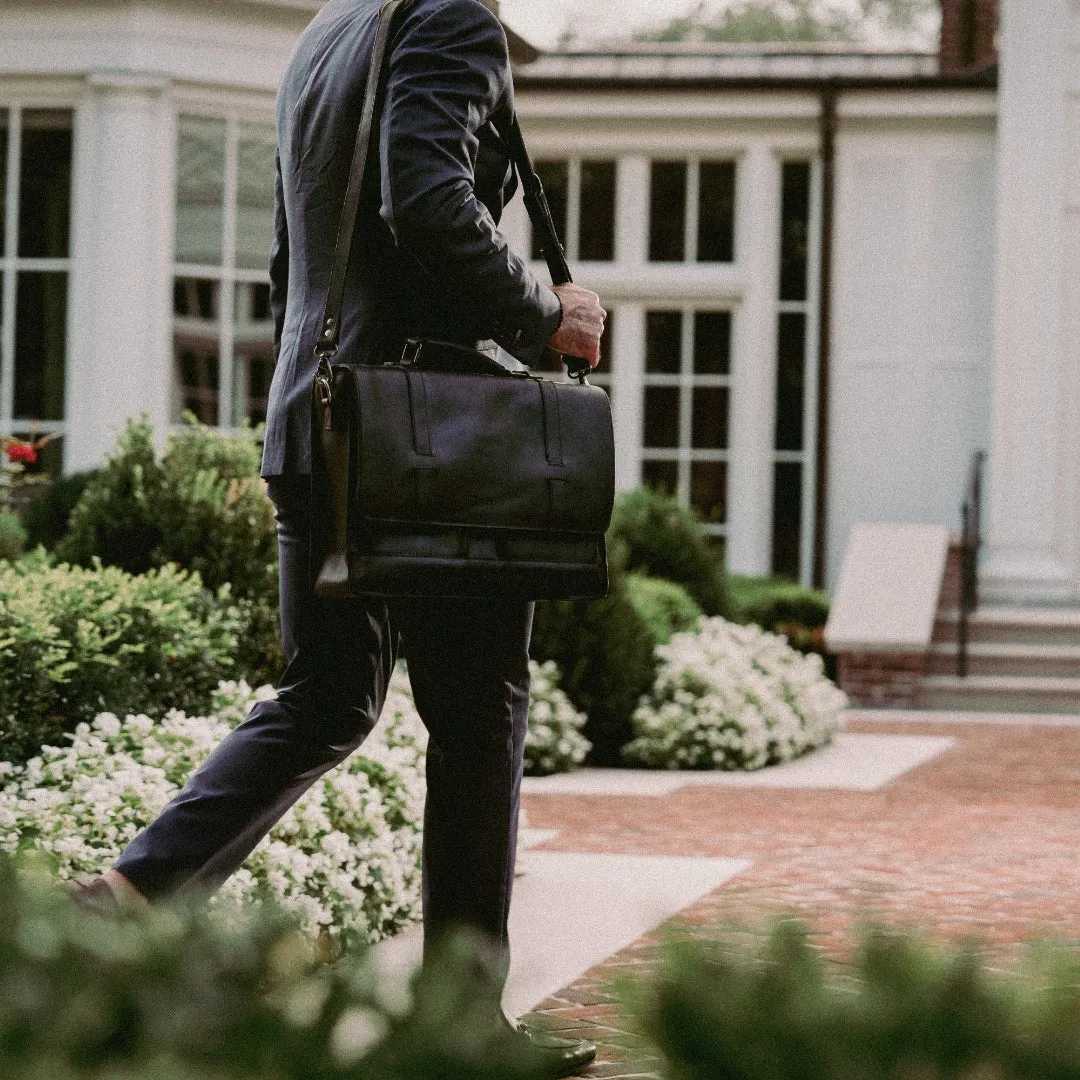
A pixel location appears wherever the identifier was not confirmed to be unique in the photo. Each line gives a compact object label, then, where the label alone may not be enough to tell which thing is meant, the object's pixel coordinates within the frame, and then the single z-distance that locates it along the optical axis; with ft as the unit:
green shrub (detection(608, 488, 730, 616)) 72.08
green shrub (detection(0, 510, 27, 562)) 49.83
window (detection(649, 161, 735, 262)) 104.27
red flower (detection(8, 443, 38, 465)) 40.52
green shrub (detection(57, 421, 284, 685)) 44.27
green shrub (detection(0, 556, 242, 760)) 31.48
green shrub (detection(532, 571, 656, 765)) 56.49
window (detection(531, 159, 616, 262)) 104.99
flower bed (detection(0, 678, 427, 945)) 26.18
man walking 20.12
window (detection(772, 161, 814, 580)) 103.09
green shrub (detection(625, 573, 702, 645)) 64.69
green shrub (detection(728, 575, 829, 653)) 89.35
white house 95.20
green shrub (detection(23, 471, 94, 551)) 67.62
